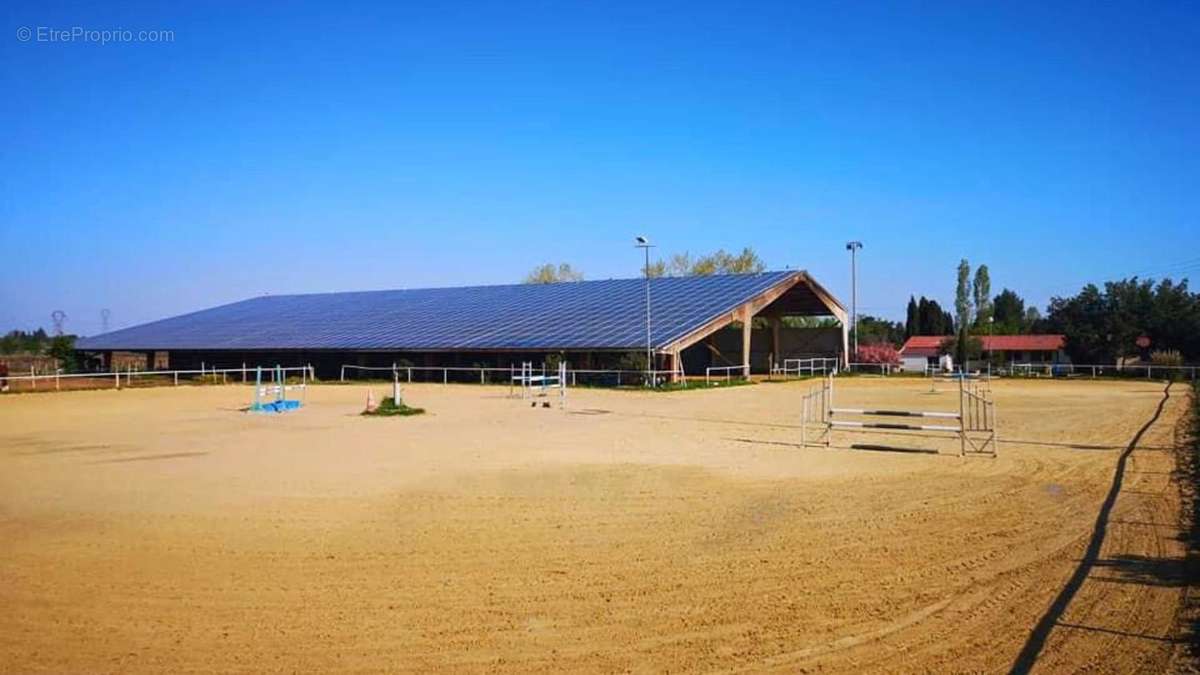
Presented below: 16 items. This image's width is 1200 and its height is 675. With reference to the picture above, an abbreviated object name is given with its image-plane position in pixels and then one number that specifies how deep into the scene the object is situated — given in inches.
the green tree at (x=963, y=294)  4296.3
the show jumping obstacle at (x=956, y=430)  619.5
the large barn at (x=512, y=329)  1924.2
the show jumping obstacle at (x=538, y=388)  1220.4
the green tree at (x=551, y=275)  4010.8
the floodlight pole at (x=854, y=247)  2755.9
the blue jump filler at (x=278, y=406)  1125.7
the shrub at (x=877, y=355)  2600.9
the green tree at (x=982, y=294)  4306.1
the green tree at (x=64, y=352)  2655.0
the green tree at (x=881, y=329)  4570.1
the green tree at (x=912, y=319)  4372.5
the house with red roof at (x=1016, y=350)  3513.8
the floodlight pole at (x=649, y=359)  1721.2
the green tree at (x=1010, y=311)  5023.4
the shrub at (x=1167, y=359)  2282.1
